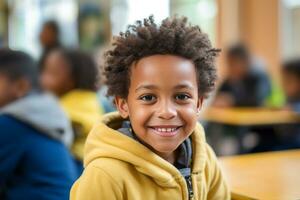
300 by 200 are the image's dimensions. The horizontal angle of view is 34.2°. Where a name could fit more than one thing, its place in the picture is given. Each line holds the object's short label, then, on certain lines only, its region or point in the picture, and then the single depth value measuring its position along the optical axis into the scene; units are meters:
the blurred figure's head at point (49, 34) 5.15
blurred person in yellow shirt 2.68
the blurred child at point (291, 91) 3.75
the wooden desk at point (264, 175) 1.43
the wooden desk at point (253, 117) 3.91
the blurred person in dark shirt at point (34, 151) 1.79
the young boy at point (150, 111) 1.16
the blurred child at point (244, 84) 4.73
